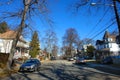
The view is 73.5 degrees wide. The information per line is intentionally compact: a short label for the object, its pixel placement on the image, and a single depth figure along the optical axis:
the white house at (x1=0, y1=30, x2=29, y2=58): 24.11
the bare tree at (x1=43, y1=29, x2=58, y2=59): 34.72
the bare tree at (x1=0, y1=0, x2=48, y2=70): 9.90
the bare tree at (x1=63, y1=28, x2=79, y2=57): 34.90
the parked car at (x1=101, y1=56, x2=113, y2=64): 16.75
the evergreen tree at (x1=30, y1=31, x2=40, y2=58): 31.91
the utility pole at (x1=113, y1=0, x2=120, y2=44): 7.97
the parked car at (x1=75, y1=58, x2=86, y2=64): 17.06
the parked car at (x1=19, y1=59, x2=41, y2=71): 9.55
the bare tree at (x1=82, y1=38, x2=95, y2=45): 45.06
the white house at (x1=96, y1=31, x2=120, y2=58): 29.63
